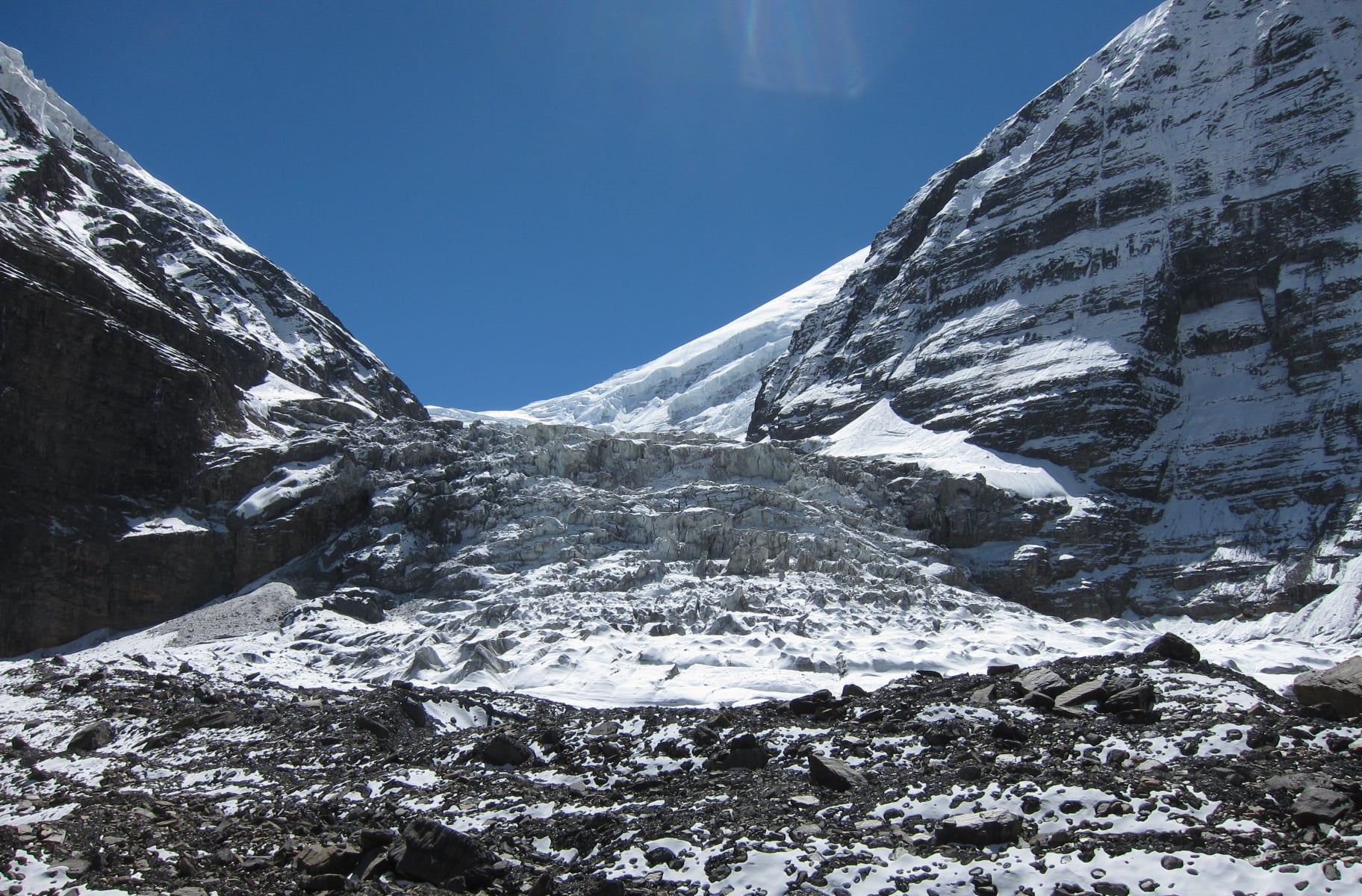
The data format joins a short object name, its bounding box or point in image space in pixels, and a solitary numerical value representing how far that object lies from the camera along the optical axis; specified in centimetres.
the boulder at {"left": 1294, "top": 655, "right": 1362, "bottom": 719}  2686
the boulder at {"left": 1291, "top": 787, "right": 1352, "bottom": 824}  1914
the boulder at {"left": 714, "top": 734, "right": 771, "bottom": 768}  2748
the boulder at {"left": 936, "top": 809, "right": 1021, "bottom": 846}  2012
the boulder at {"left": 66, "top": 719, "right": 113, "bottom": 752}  3509
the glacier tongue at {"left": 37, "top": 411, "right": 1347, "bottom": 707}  5094
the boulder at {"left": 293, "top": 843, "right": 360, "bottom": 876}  2125
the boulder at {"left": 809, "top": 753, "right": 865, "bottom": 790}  2473
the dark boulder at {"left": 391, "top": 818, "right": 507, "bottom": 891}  2077
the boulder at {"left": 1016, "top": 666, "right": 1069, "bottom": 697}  3041
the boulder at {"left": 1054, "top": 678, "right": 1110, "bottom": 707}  2895
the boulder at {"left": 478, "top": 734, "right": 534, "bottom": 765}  2970
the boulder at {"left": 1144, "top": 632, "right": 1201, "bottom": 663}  3356
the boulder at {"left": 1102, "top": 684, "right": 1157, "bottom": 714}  2722
